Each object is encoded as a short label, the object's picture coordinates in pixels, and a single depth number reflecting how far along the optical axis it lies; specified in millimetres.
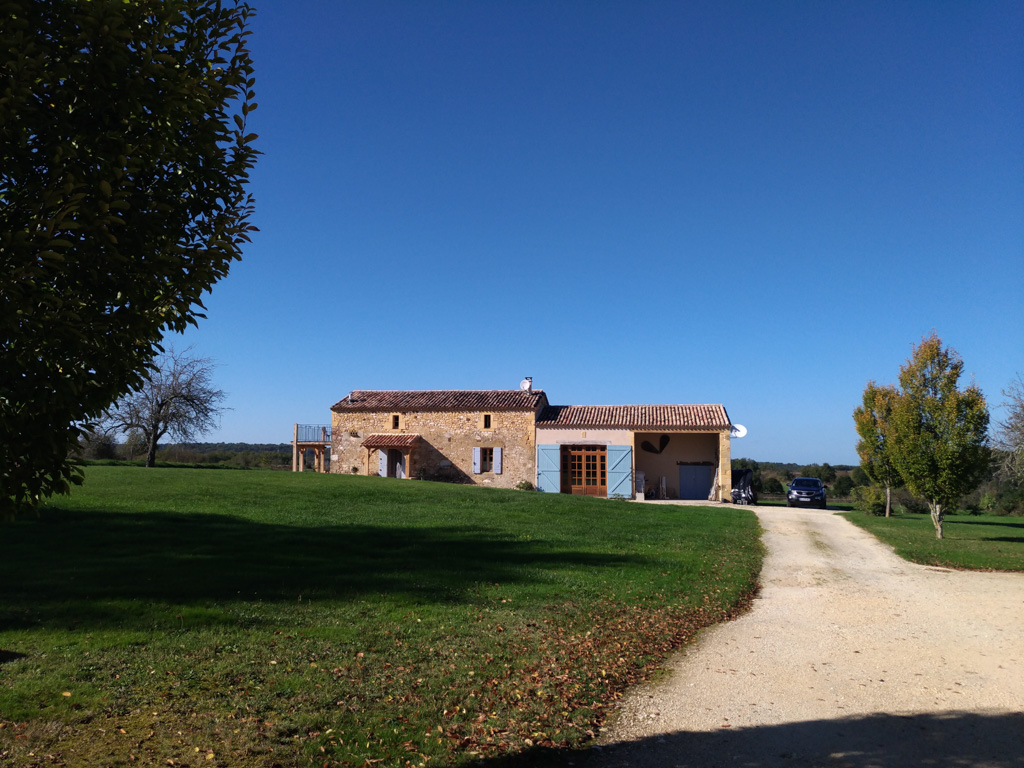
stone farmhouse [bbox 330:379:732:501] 30359
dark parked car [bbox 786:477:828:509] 29766
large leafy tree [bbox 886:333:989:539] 16438
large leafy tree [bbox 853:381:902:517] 23078
